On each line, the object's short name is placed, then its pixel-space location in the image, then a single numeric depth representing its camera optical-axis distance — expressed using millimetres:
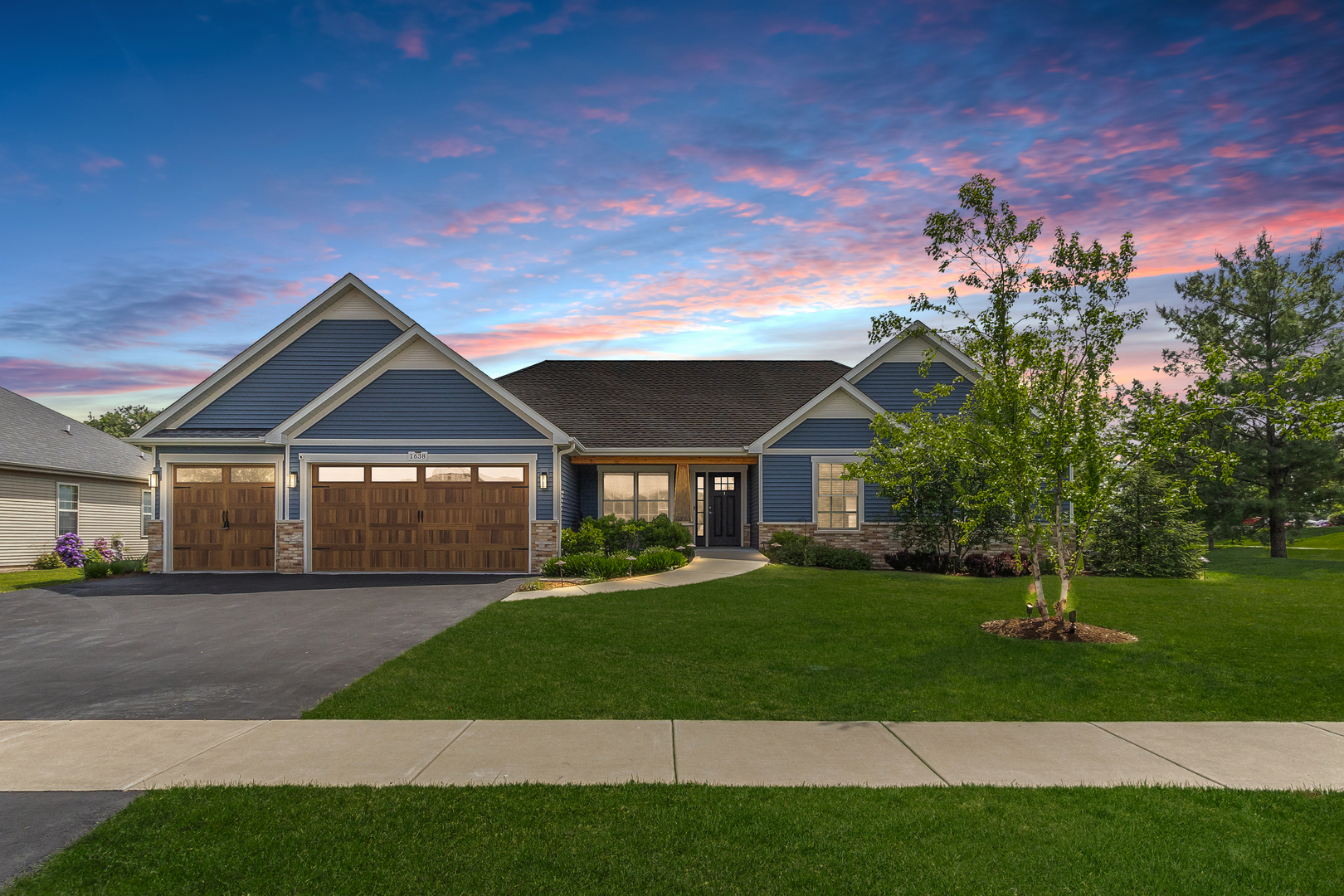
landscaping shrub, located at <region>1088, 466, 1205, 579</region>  18750
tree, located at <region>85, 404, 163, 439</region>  63022
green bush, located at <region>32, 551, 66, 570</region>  23703
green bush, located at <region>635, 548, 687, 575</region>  17453
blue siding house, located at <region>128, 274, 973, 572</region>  18547
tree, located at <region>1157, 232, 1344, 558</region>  26703
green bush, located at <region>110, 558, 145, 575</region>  19611
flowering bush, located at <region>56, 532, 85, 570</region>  23781
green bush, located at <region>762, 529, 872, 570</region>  19109
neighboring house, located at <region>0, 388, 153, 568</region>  23109
